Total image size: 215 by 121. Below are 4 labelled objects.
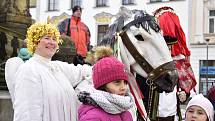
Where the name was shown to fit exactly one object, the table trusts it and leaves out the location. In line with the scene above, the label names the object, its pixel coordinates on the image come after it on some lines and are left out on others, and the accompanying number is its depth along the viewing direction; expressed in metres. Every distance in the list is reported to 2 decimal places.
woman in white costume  3.80
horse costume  4.17
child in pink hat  3.37
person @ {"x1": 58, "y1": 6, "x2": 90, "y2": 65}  8.35
